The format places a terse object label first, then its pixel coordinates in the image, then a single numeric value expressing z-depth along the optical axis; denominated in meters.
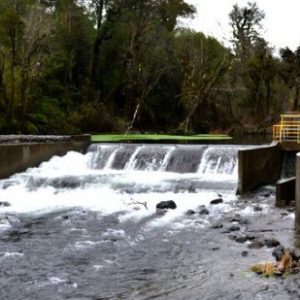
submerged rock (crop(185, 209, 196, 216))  14.06
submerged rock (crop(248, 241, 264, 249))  10.63
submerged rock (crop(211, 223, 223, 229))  12.49
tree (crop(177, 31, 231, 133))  38.59
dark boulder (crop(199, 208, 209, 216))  14.09
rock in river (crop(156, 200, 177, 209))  14.84
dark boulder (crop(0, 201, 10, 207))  15.84
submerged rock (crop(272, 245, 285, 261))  9.67
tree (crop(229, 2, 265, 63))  47.75
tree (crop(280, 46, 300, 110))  44.50
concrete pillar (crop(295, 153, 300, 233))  11.89
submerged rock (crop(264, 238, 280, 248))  10.66
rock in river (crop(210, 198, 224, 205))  15.42
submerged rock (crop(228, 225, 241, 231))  12.26
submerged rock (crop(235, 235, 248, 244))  11.20
